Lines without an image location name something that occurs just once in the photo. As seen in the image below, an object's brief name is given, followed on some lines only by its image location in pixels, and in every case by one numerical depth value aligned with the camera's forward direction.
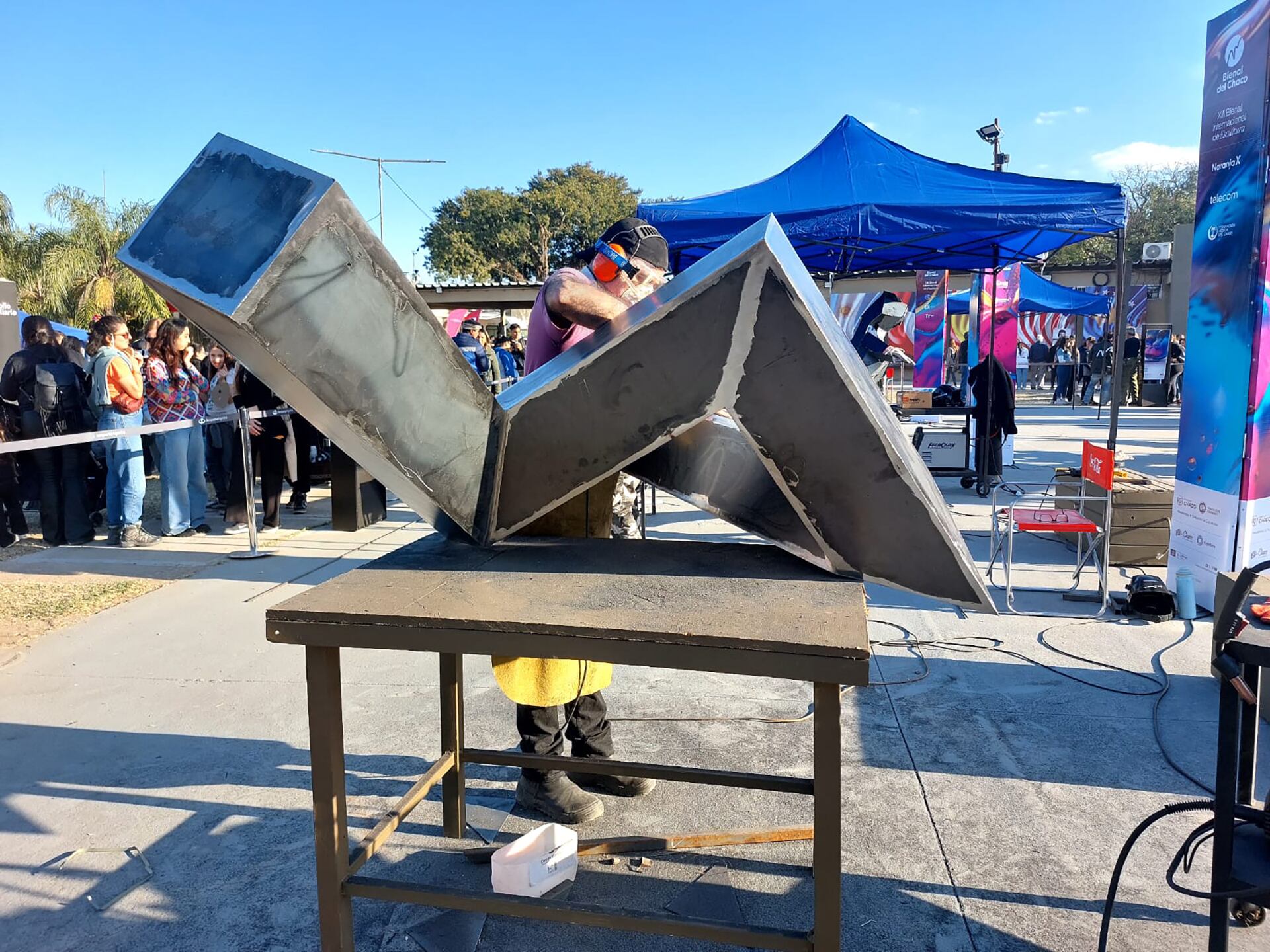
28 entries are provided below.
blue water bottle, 4.79
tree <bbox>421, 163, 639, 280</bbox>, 49.22
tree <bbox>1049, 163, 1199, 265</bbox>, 44.31
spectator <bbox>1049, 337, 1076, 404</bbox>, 22.78
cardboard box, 11.18
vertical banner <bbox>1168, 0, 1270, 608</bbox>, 4.48
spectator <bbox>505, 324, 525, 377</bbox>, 15.57
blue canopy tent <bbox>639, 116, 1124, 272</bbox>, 7.27
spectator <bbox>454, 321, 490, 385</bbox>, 10.20
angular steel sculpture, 1.70
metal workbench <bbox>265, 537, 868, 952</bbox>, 1.63
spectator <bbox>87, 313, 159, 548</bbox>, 6.48
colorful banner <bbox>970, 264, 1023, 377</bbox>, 11.82
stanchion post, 6.44
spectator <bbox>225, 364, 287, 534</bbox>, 7.44
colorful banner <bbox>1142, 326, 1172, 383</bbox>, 20.55
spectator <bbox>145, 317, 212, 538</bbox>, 7.12
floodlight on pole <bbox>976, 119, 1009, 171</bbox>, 16.48
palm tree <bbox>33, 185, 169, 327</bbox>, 23.30
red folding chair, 4.96
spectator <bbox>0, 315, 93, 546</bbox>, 6.68
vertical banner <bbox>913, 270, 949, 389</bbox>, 15.45
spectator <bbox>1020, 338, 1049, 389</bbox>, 29.00
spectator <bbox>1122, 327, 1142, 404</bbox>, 20.25
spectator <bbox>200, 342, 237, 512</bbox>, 7.77
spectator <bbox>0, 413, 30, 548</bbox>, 6.89
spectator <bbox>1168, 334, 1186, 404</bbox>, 20.53
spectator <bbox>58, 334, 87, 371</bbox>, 7.50
